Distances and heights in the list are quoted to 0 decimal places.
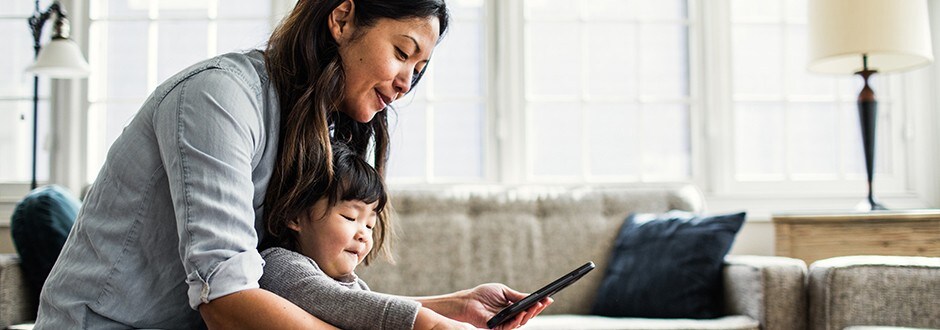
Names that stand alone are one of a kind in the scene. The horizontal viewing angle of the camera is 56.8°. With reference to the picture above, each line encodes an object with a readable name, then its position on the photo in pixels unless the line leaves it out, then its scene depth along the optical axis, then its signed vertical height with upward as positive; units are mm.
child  1130 -96
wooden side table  3004 -161
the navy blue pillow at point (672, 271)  2643 -258
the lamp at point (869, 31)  3117 +567
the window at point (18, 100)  3721 +403
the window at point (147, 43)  3705 +641
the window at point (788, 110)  3783 +343
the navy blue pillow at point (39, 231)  2521 -110
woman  1039 +27
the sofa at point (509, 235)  2961 -155
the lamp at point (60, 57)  3119 +494
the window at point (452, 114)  3672 +324
